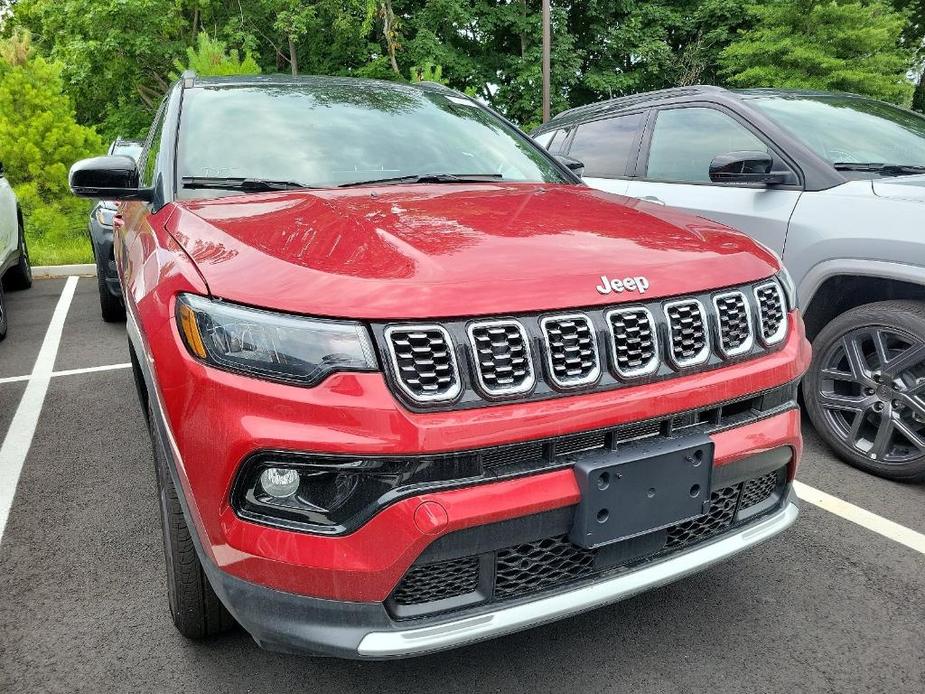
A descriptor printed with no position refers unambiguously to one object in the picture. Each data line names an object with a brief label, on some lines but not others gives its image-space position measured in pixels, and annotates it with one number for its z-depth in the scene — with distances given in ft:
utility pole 49.47
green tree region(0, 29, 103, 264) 37.47
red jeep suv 4.83
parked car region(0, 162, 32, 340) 20.06
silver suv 9.85
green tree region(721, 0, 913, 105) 58.90
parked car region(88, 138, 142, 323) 19.19
